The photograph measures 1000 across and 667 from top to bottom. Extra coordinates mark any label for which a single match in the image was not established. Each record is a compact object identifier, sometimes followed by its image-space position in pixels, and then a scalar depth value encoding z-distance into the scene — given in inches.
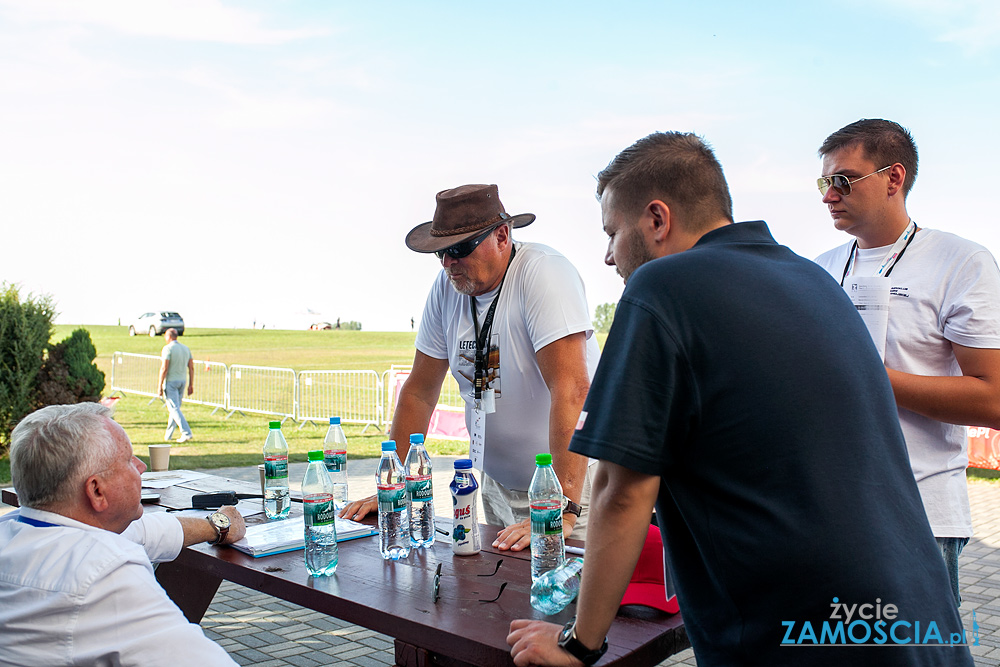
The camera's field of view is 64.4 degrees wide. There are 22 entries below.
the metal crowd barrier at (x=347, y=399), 682.8
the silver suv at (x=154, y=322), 1892.2
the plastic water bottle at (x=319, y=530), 101.0
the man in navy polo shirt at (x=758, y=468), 57.5
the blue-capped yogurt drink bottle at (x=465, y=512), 104.9
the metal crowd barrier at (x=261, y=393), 774.5
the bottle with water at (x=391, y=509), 110.3
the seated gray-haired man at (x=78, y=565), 76.1
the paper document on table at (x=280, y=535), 113.0
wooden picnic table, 78.6
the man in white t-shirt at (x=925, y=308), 96.6
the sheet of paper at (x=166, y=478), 170.6
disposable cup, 200.7
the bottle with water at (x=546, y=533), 91.7
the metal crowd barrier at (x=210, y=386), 828.4
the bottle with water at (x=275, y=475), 134.4
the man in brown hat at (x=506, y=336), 128.3
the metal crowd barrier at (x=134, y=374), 906.1
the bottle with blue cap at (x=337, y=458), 134.2
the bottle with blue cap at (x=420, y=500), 113.1
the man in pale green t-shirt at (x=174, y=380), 589.0
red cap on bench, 85.1
